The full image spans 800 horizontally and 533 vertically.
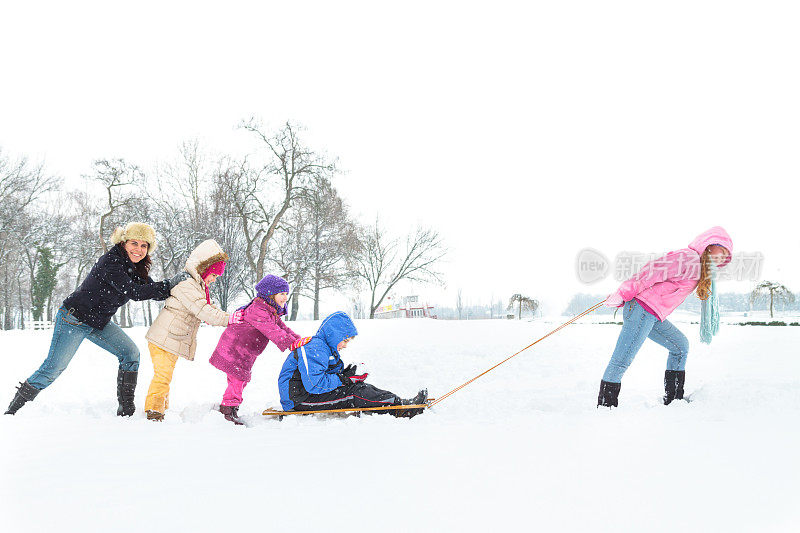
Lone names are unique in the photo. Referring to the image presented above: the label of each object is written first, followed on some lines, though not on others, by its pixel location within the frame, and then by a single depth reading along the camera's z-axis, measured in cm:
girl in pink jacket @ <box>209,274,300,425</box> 452
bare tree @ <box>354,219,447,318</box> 3512
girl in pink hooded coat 449
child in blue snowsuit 435
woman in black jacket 436
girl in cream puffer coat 440
